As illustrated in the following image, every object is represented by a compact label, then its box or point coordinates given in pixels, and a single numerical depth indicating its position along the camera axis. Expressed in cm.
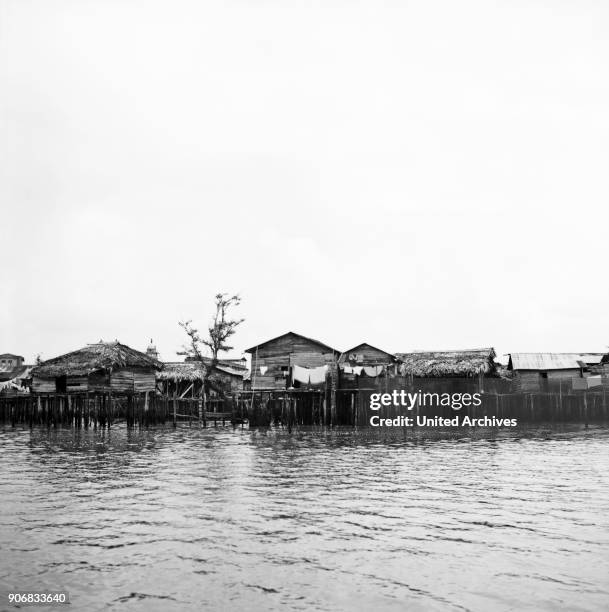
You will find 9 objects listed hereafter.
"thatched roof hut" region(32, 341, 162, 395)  4497
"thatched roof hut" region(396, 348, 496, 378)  4291
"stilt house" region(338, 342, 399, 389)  4241
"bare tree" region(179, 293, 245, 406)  5022
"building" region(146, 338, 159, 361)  8081
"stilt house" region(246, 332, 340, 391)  4966
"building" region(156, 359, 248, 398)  5956
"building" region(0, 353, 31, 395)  6494
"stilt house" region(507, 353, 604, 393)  5100
